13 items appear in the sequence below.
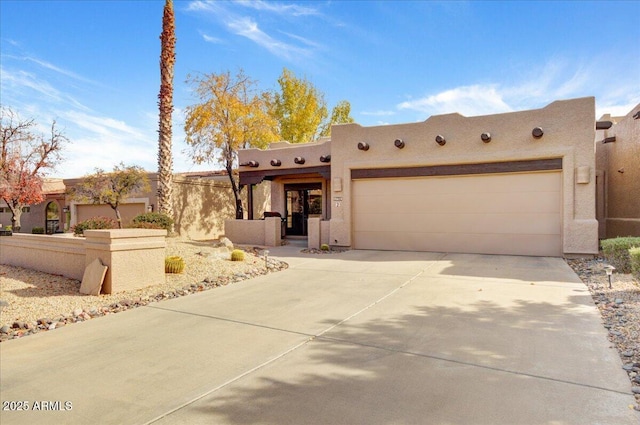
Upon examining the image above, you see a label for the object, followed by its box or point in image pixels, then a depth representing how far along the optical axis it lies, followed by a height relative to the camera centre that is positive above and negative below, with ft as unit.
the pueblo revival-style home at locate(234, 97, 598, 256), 38.17 +3.98
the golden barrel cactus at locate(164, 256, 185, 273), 30.19 -3.89
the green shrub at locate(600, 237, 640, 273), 28.44 -2.70
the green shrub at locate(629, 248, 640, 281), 22.22 -2.67
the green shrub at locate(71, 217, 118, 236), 38.52 -0.88
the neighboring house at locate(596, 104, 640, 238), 41.04 +4.83
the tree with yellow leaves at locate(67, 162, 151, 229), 52.49 +4.40
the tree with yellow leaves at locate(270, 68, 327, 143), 100.73 +29.31
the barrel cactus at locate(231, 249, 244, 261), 35.96 -3.74
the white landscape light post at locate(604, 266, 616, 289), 23.95 -3.36
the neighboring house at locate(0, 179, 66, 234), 86.84 +0.68
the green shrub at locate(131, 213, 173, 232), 39.82 -0.48
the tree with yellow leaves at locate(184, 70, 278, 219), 67.00 +17.74
